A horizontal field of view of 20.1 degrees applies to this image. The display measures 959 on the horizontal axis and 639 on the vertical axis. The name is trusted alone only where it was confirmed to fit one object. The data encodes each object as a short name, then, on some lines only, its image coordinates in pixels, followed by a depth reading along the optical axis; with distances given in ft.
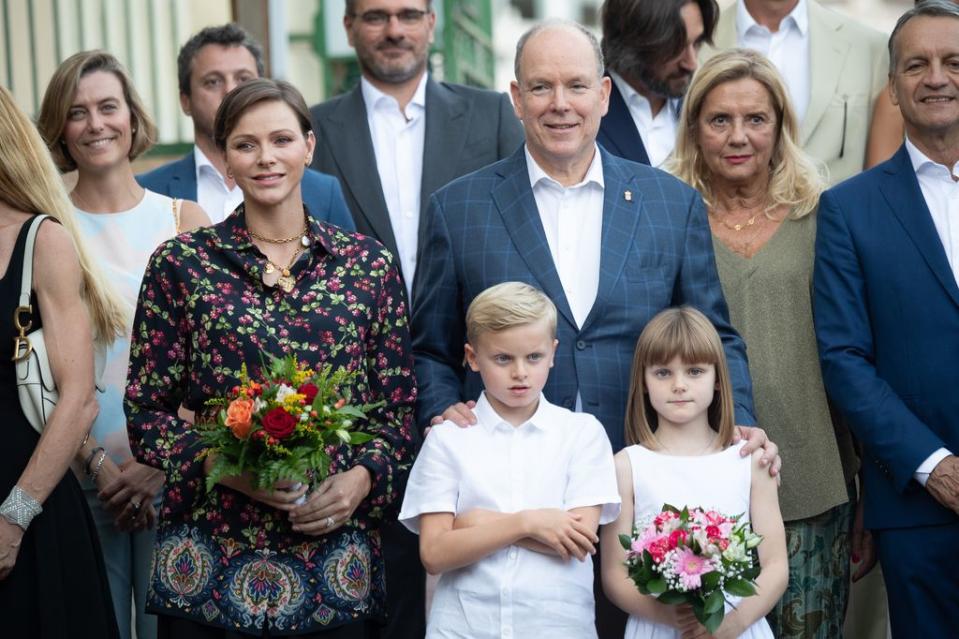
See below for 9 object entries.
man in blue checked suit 29.27
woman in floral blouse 26.82
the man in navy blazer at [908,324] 30.17
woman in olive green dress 31.65
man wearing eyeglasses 37.68
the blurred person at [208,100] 37.58
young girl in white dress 27.93
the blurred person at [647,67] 37.54
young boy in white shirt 26.68
